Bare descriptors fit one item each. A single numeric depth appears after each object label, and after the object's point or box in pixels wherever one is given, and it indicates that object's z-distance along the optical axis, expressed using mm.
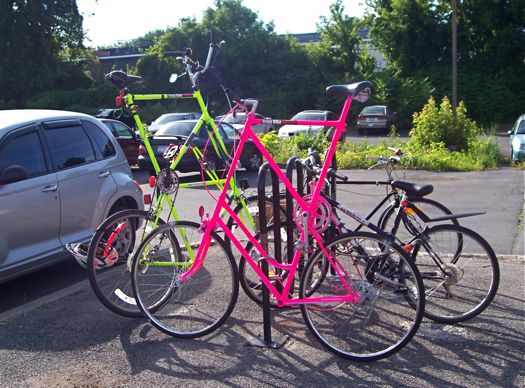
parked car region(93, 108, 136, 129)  29006
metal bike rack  4641
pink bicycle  4504
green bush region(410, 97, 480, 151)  18328
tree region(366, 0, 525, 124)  37281
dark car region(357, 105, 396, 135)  33469
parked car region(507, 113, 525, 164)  16734
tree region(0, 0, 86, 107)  33375
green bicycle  5207
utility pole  19984
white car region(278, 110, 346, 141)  22672
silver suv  5859
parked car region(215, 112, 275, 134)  19169
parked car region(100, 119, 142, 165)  18219
